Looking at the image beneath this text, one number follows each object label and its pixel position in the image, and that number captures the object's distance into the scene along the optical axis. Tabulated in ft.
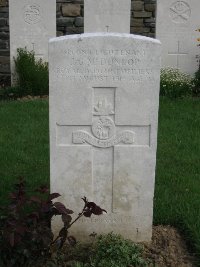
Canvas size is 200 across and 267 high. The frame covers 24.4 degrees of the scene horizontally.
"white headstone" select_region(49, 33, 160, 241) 9.95
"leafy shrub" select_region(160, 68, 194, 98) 26.16
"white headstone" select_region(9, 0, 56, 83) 27.66
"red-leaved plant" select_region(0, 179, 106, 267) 9.25
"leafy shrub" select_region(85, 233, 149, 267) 10.05
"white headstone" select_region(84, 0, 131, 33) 27.45
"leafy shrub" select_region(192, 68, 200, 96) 27.35
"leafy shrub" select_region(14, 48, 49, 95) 26.86
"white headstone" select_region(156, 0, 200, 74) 28.43
